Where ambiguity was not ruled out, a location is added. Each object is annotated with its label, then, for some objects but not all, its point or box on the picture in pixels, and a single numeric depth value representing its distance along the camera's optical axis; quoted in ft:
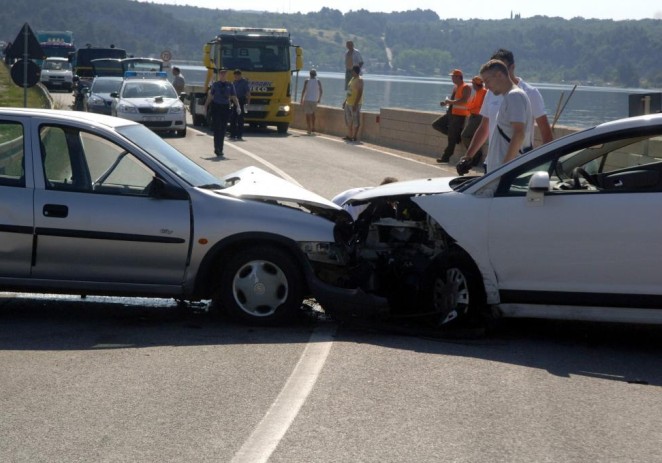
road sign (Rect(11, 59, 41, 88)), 74.13
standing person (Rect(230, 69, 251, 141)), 97.66
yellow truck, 110.32
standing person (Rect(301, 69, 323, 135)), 107.34
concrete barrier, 83.25
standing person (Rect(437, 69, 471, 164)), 71.26
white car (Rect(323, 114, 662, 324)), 24.11
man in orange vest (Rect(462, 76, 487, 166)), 61.30
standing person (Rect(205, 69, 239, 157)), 76.48
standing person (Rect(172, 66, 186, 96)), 136.26
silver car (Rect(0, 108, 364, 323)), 25.73
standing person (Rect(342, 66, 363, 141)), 95.04
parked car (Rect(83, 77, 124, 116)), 108.23
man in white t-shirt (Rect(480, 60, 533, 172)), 31.19
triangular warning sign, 73.87
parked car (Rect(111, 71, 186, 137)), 97.35
